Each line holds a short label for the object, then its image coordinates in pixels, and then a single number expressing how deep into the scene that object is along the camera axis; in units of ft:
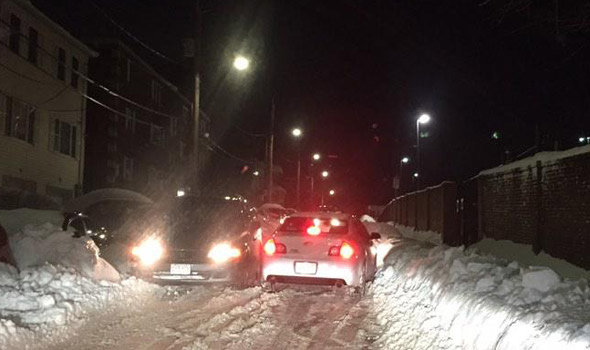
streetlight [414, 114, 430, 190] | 99.04
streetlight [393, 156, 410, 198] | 210.55
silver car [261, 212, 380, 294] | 34.71
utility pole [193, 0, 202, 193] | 66.33
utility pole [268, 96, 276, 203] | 121.70
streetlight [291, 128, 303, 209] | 148.15
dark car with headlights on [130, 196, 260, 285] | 33.63
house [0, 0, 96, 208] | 78.48
